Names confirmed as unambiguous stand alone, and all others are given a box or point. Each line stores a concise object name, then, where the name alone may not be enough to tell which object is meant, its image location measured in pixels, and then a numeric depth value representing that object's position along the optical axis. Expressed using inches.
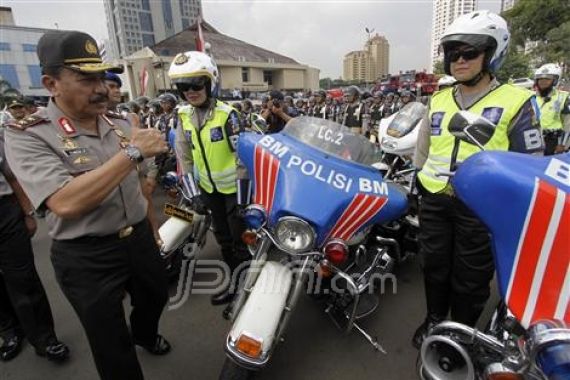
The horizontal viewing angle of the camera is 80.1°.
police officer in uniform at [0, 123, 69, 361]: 85.1
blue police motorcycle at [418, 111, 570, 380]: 35.0
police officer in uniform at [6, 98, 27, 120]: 170.8
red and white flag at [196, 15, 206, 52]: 356.2
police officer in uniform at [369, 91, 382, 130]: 379.9
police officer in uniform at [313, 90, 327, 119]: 442.5
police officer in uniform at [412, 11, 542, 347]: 70.9
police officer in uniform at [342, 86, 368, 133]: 309.0
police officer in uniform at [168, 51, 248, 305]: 103.7
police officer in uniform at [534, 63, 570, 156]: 194.4
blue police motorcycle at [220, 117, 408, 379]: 63.7
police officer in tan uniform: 50.2
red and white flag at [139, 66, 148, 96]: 433.8
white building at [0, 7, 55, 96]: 1569.9
